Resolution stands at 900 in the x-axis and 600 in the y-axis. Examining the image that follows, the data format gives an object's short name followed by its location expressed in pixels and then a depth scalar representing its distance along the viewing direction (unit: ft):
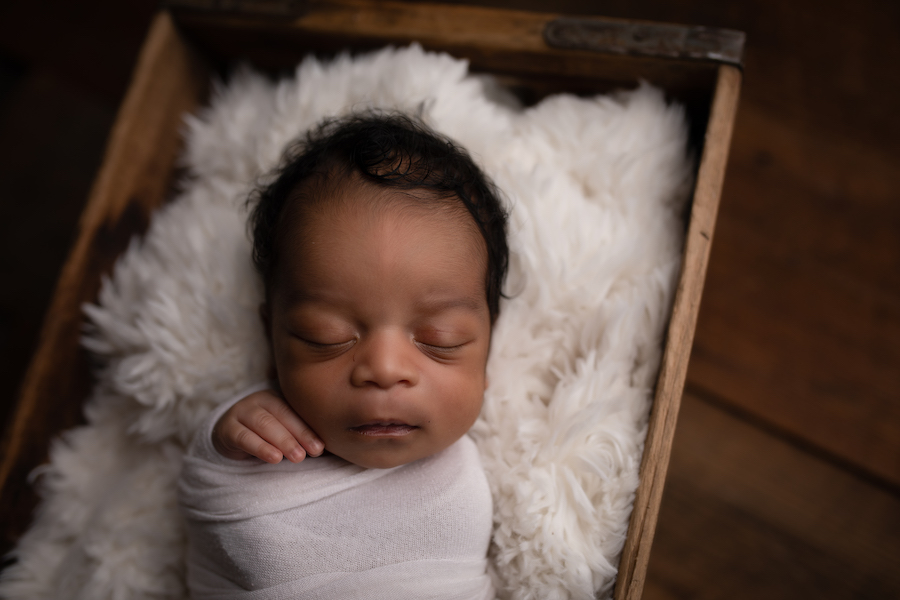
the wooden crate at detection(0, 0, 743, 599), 1.38
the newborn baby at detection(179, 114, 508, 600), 1.23
